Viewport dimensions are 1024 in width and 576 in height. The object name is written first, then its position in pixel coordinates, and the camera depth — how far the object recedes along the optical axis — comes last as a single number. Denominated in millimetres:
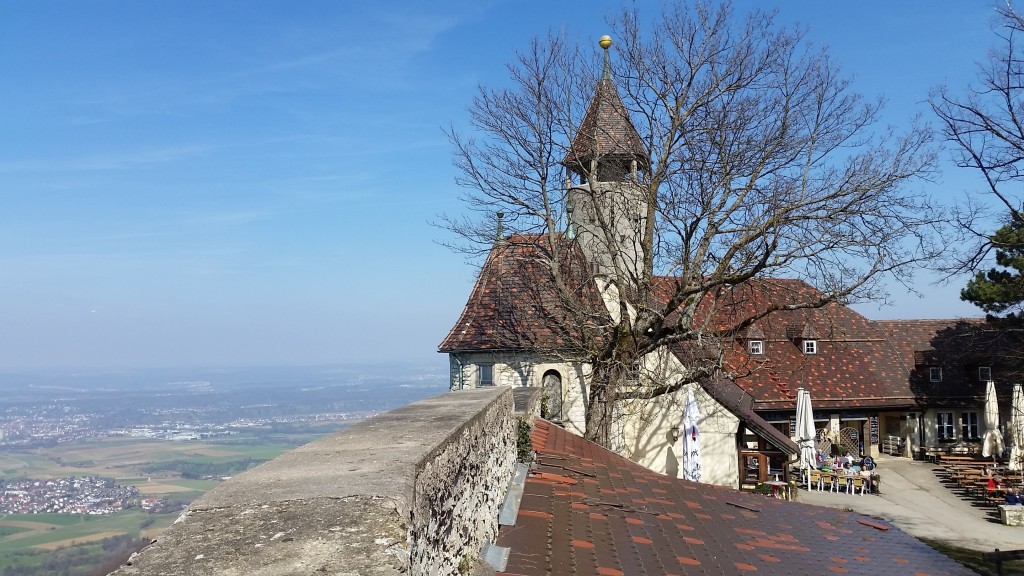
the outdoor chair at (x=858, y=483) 27219
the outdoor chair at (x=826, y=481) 27875
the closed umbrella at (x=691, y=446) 23453
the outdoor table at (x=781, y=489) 24792
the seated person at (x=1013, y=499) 24578
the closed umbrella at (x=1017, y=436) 31016
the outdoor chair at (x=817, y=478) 27922
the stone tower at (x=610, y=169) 21938
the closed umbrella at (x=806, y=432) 27719
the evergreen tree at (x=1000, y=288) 30211
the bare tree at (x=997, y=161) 17266
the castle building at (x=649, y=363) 23703
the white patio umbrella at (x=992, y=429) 32406
